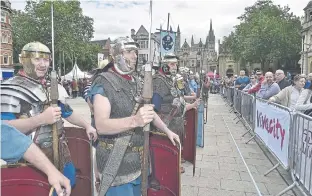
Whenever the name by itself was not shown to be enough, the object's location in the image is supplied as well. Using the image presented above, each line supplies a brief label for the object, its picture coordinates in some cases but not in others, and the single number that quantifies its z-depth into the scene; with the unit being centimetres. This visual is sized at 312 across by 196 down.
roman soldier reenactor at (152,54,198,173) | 333
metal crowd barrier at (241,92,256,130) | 662
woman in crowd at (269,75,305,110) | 489
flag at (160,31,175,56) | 695
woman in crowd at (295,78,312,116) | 412
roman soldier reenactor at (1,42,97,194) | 172
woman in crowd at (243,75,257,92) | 883
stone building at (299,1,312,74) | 3897
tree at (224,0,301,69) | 3518
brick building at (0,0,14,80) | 2881
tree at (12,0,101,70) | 2764
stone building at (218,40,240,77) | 6815
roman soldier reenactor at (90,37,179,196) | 175
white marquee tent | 2191
